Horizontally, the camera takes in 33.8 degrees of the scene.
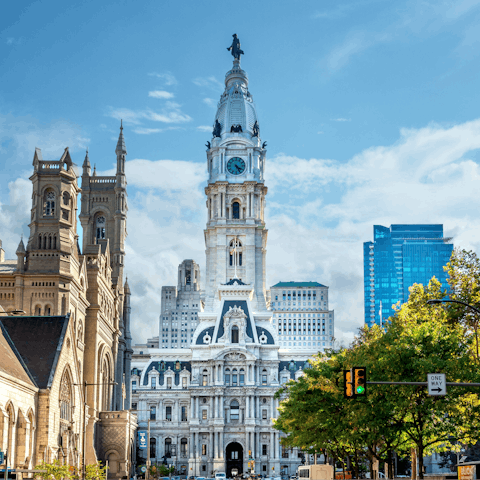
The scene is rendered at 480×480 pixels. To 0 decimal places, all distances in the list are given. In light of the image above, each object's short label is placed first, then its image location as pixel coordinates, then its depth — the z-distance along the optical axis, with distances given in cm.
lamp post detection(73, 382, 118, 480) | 5358
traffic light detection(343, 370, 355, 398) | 3061
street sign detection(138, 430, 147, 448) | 8346
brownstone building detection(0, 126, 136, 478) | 5647
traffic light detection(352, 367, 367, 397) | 3014
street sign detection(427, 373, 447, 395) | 3006
